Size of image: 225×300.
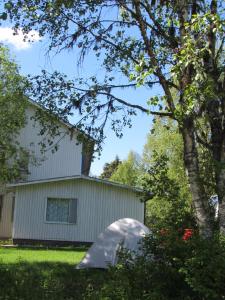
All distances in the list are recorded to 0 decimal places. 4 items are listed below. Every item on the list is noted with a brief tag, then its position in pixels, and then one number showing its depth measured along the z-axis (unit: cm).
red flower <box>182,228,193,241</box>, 667
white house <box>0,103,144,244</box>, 1892
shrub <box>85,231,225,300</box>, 588
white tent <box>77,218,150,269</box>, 1060
